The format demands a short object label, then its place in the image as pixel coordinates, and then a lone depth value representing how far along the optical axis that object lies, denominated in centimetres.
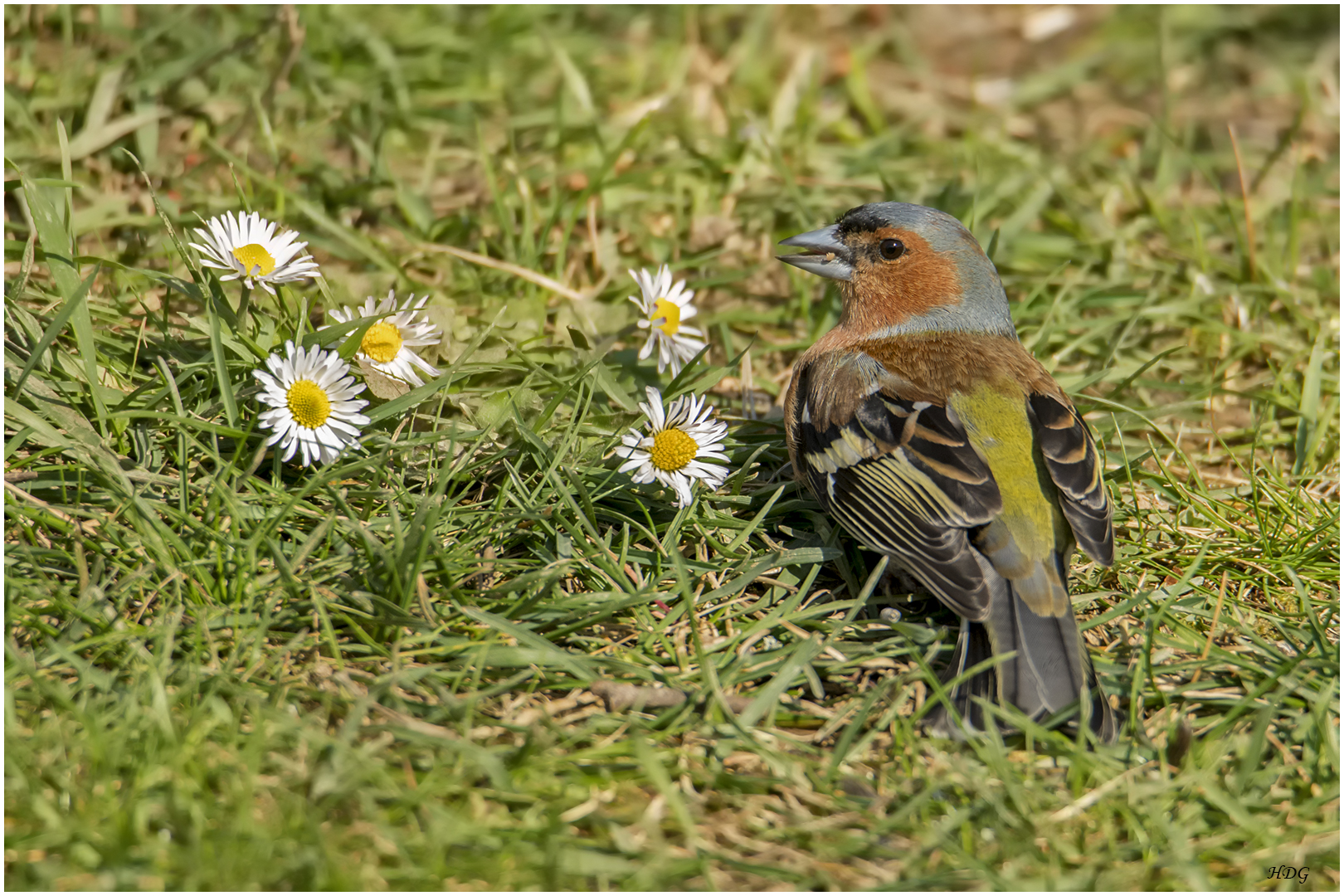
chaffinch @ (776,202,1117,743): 643
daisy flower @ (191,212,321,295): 703
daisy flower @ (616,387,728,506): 727
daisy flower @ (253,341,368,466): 672
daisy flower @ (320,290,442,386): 742
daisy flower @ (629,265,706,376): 821
